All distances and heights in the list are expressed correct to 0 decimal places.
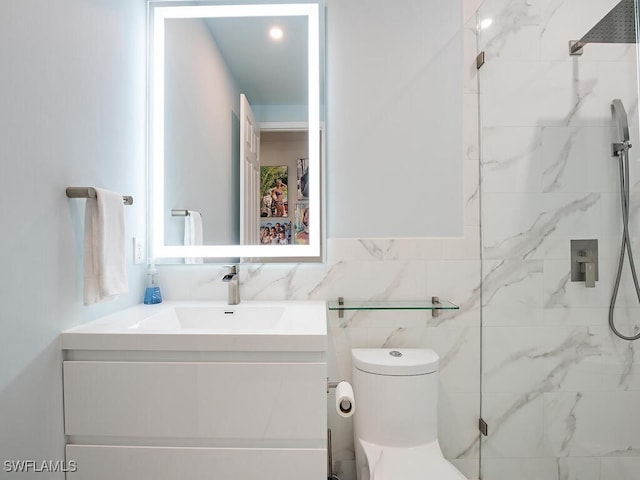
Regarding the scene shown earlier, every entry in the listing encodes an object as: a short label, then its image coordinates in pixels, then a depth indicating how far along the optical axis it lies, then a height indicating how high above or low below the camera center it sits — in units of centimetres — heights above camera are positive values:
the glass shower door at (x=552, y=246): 89 -3
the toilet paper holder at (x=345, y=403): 109 -52
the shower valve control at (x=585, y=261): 95 -7
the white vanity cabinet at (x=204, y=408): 99 -49
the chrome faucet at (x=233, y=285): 142 -20
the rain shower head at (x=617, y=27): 81 +52
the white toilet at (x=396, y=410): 127 -63
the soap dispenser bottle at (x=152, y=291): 144 -22
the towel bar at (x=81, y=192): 102 +13
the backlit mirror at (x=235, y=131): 150 +46
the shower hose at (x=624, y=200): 85 +9
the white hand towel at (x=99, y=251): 105 -4
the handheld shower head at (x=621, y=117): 85 +30
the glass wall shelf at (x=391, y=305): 137 -28
